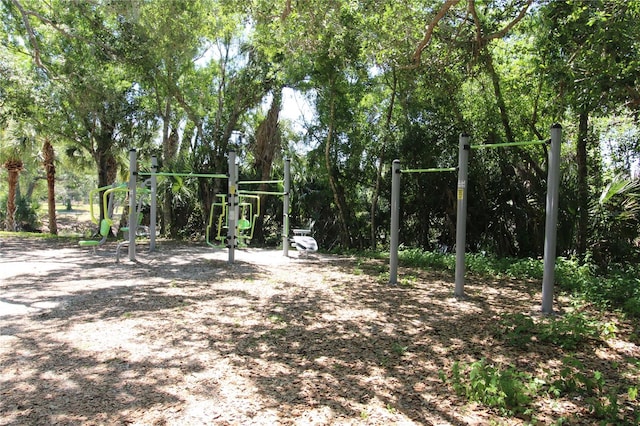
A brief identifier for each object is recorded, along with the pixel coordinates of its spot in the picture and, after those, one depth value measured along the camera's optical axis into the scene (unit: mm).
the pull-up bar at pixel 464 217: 4359
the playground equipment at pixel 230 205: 7379
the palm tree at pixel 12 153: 17859
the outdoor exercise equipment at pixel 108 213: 7188
